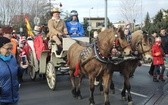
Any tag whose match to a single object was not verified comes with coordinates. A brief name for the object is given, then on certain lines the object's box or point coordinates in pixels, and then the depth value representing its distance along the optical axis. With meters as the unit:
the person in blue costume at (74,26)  13.44
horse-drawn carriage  12.62
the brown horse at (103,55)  9.43
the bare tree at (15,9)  50.84
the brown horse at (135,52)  10.67
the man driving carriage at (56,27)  12.86
